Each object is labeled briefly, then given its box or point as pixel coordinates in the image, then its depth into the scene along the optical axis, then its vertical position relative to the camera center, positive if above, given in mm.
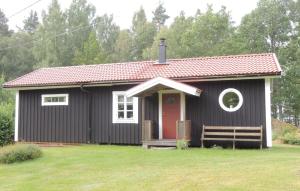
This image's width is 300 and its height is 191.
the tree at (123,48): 55594 +8840
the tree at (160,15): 67669 +15749
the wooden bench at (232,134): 15680 -631
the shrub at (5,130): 17094 -507
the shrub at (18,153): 13211 -1119
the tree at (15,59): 54969 +7478
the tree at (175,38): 42622 +8289
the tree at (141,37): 55500 +10222
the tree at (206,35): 40788 +7759
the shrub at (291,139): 22438 -1188
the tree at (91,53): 48197 +7086
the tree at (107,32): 57250 +11184
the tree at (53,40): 49312 +8903
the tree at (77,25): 52375 +11220
